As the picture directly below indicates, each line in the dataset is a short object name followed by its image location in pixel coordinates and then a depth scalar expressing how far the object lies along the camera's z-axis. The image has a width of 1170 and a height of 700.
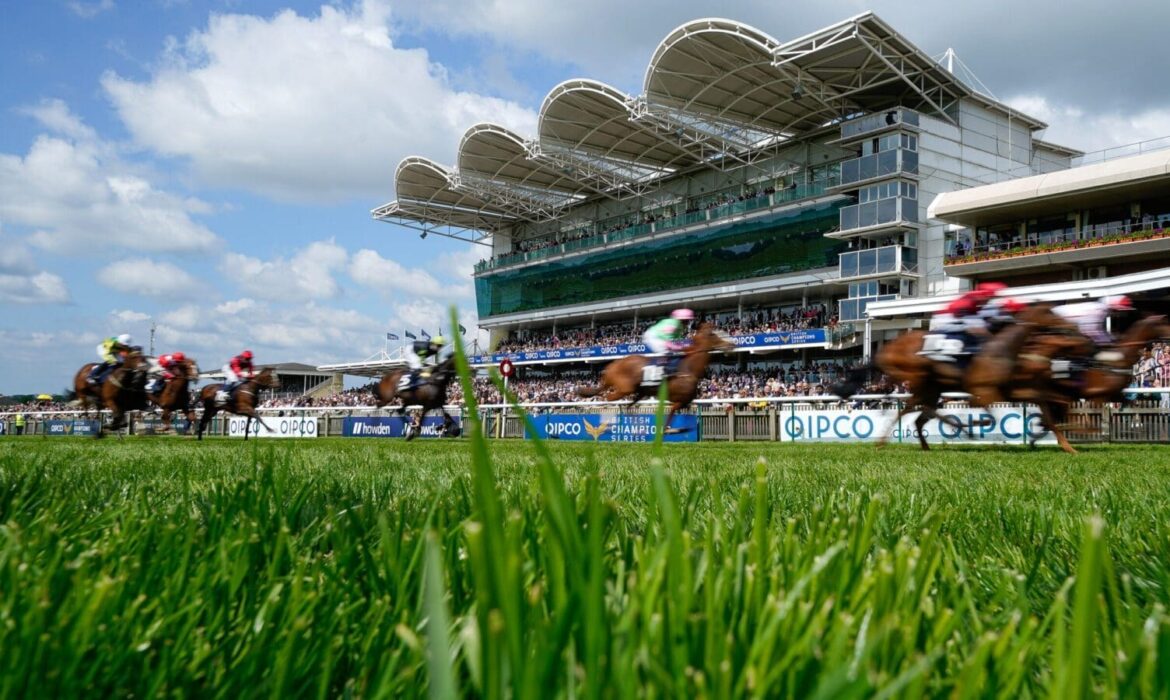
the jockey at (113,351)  17.84
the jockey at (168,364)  18.90
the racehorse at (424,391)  17.78
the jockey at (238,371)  20.08
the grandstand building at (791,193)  35.16
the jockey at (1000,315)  10.80
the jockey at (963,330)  10.98
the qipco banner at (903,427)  16.92
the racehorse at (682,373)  14.28
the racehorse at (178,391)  18.56
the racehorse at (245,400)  19.61
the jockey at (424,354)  18.28
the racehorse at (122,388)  17.30
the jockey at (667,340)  14.99
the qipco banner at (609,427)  22.22
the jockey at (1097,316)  11.07
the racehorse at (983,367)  10.42
